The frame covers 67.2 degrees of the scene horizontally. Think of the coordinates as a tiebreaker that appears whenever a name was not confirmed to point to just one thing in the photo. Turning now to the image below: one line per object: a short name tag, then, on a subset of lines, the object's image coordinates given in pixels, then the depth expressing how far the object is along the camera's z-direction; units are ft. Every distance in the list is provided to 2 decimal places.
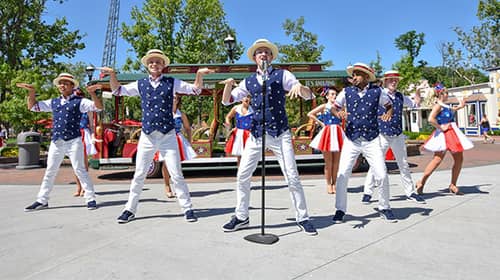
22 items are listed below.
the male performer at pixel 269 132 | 13.06
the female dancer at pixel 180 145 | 20.86
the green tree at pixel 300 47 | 73.00
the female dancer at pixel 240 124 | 21.99
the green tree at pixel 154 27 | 67.29
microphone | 12.77
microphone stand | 11.98
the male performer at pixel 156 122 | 14.79
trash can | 41.75
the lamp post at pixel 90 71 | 39.55
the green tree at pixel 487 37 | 106.88
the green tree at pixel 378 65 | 95.30
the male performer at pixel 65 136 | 17.67
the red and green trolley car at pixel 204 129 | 30.37
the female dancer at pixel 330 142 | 20.61
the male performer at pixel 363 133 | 14.28
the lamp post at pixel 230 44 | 37.35
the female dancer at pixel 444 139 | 19.27
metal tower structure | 152.25
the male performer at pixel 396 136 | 18.22
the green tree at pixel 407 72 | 94.17
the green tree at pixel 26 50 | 46.47
